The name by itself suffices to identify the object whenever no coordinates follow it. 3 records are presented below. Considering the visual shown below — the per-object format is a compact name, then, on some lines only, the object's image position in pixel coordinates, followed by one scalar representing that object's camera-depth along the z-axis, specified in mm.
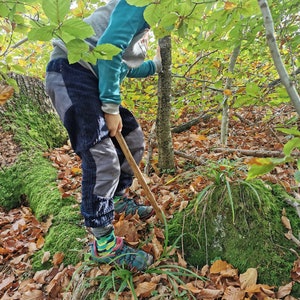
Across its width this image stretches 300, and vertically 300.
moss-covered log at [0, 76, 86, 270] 2123
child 1627
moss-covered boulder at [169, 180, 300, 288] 1630
